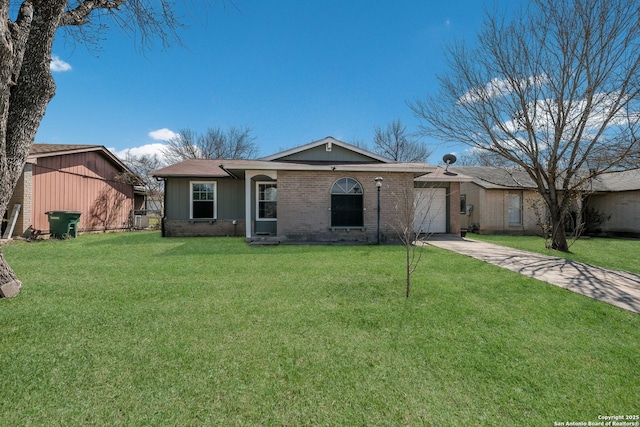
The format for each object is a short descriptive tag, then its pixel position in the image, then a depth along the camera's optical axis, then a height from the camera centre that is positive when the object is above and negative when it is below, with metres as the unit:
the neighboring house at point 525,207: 15.53 +0.46
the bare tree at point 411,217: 4.64 -0.06
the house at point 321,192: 10.47 +0.91
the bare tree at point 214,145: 31.61 +8.48
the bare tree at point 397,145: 31.61 +8.22
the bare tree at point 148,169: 18.11 +4.30
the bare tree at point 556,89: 8.32 +4.38
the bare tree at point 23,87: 3.93 +1.93
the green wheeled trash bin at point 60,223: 11.46 -0.35
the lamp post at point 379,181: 9.64 +1.20
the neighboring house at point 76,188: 11.07 +1.33
